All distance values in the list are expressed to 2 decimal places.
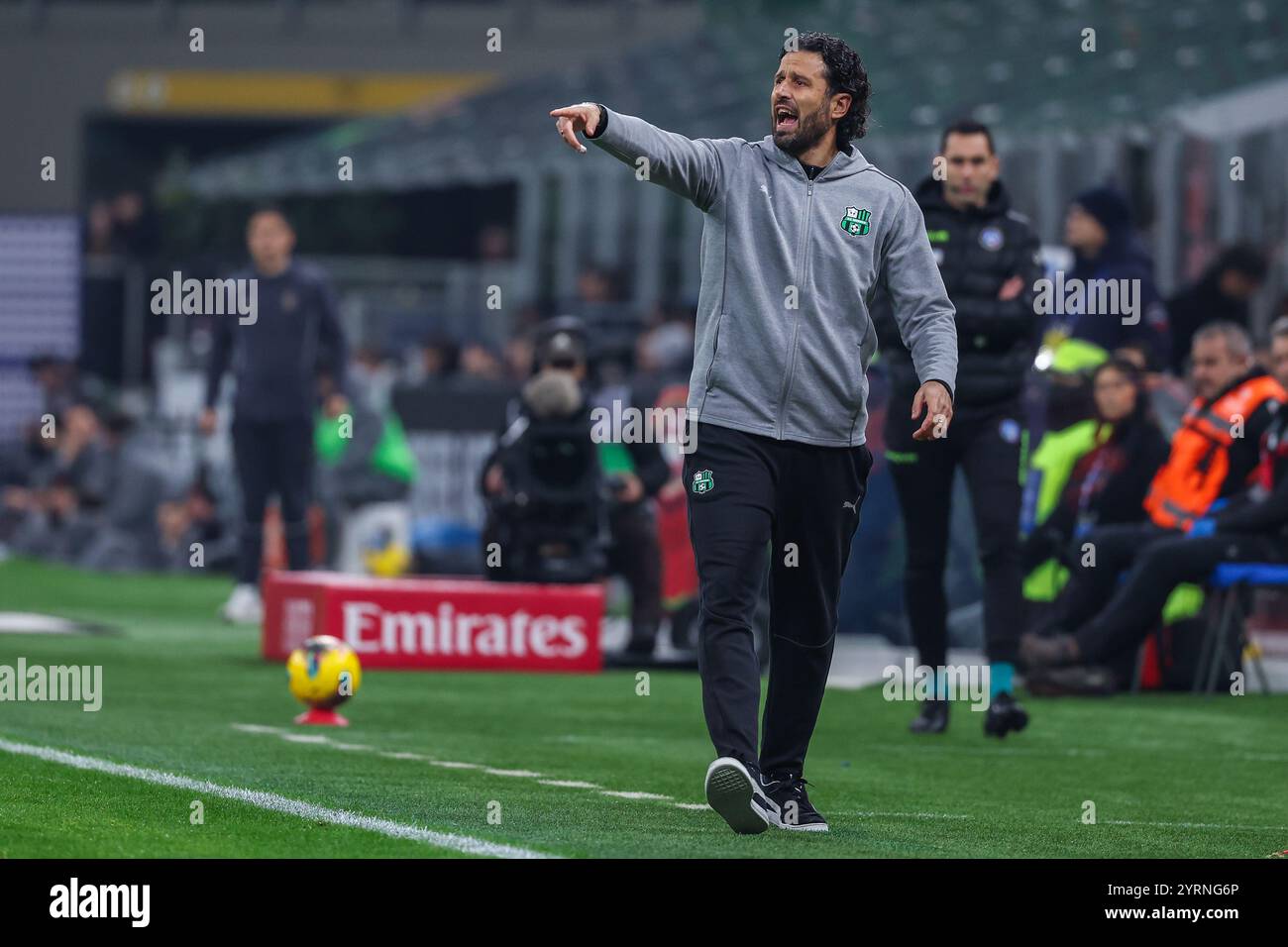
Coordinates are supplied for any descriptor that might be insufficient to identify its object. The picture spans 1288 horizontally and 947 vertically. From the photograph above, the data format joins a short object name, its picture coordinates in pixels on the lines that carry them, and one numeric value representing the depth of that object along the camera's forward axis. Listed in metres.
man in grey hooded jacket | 7.01
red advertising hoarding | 12.89
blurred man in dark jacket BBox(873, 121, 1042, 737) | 9.96
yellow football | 9.91
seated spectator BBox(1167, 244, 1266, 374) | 14.68
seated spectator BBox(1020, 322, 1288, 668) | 12.02
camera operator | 13.34
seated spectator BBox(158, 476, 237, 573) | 22.80
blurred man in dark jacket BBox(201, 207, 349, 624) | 15.09
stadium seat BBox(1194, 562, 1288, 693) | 12.11
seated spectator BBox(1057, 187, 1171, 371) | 13.34
